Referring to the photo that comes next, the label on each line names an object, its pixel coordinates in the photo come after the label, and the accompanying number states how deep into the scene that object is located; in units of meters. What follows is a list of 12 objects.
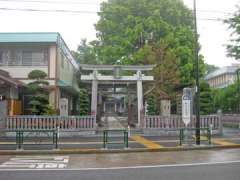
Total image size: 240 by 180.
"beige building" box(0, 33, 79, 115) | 18.27
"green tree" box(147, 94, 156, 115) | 21.91
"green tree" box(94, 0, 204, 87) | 23.86
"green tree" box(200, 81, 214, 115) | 21.01
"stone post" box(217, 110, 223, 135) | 16.61
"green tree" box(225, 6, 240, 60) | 18.83
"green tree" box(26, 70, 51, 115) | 16.39
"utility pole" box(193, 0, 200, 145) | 12.13
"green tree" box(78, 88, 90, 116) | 21.98
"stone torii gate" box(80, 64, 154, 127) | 18.40
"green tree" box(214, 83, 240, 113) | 29.86
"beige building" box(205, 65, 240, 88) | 44.86
